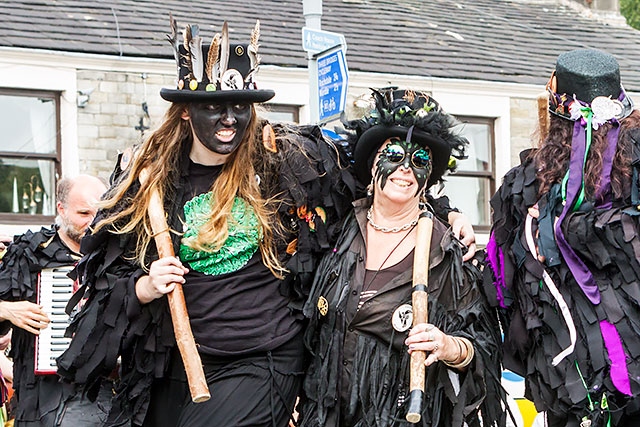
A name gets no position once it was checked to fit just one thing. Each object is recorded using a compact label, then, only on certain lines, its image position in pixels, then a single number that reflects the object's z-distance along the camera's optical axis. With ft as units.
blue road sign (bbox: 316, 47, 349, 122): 42.57
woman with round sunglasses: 22.17
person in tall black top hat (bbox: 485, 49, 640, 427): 21.27
